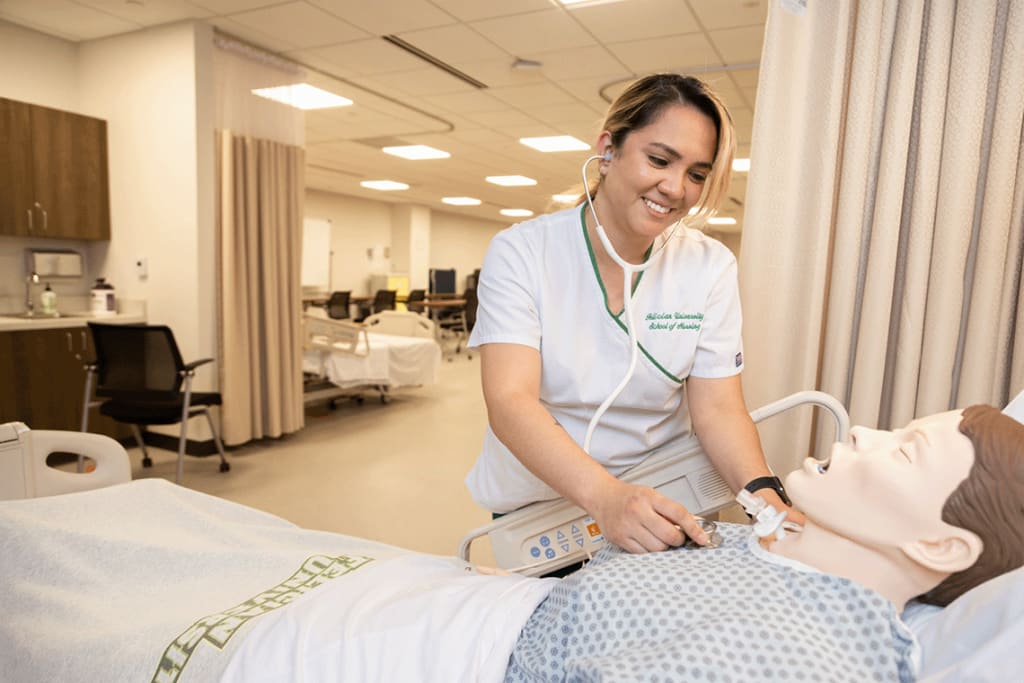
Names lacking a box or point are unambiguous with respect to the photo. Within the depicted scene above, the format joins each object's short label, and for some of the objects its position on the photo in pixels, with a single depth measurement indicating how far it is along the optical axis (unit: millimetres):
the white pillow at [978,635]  599
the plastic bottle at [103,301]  3859
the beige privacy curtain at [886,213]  1341
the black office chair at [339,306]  8203
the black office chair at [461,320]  8637
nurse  1093
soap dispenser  3783
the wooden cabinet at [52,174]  3549
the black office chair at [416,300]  8952
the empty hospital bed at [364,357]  4770
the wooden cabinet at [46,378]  3395
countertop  3387
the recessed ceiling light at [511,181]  8164
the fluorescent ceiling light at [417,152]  6461
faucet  3842
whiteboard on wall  9930
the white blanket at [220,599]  883
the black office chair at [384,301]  9000
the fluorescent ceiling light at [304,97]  3990
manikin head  731
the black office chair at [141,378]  3189
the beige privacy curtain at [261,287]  3715
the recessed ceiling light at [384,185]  9039
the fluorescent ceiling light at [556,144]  5910
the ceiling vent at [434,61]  3602
